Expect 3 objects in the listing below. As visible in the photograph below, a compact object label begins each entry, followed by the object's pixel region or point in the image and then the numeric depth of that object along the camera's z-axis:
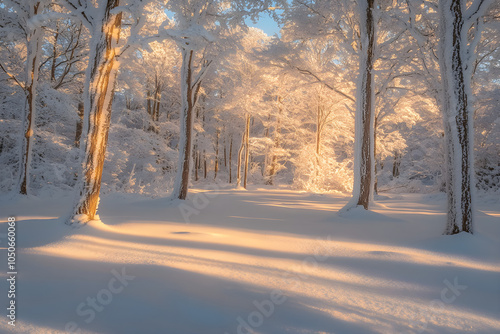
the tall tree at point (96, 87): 4.59
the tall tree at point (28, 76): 9.42
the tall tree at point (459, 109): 4.48
